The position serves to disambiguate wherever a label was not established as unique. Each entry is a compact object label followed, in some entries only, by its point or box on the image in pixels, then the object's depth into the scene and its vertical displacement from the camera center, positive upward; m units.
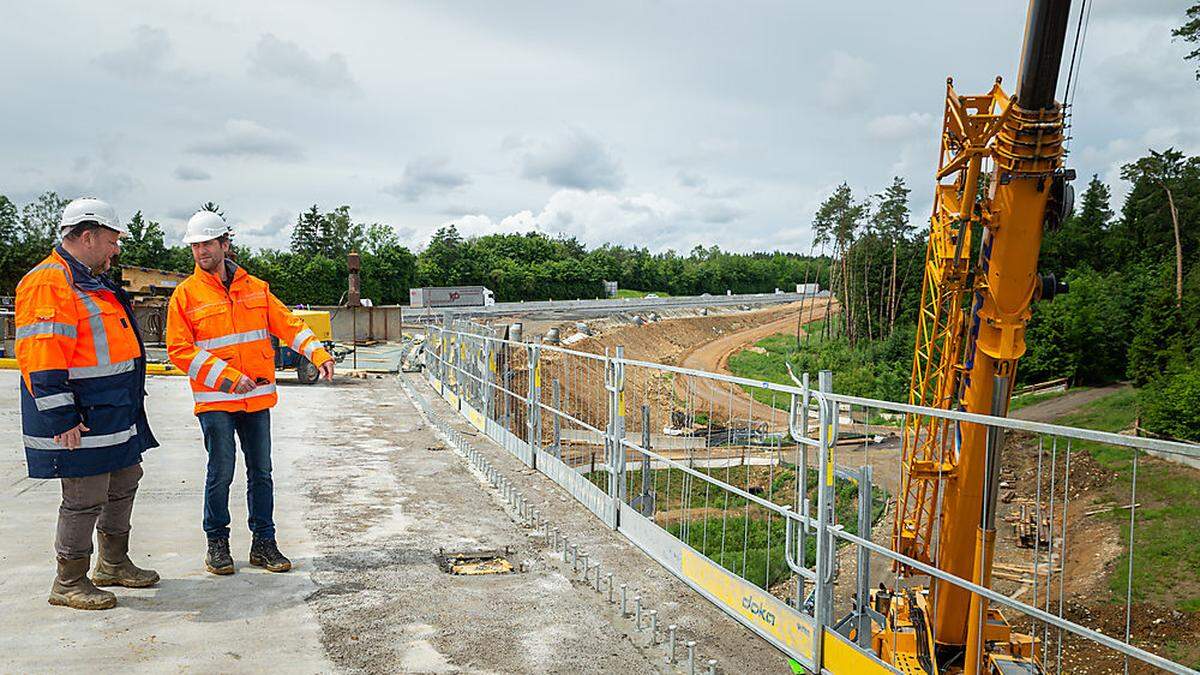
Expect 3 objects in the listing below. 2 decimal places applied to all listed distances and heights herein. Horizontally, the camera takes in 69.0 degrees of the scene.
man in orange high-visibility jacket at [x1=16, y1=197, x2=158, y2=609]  4.44 -0.68
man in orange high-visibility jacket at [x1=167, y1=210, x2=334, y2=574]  5.15 -0.65
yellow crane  6.17 -0.13
